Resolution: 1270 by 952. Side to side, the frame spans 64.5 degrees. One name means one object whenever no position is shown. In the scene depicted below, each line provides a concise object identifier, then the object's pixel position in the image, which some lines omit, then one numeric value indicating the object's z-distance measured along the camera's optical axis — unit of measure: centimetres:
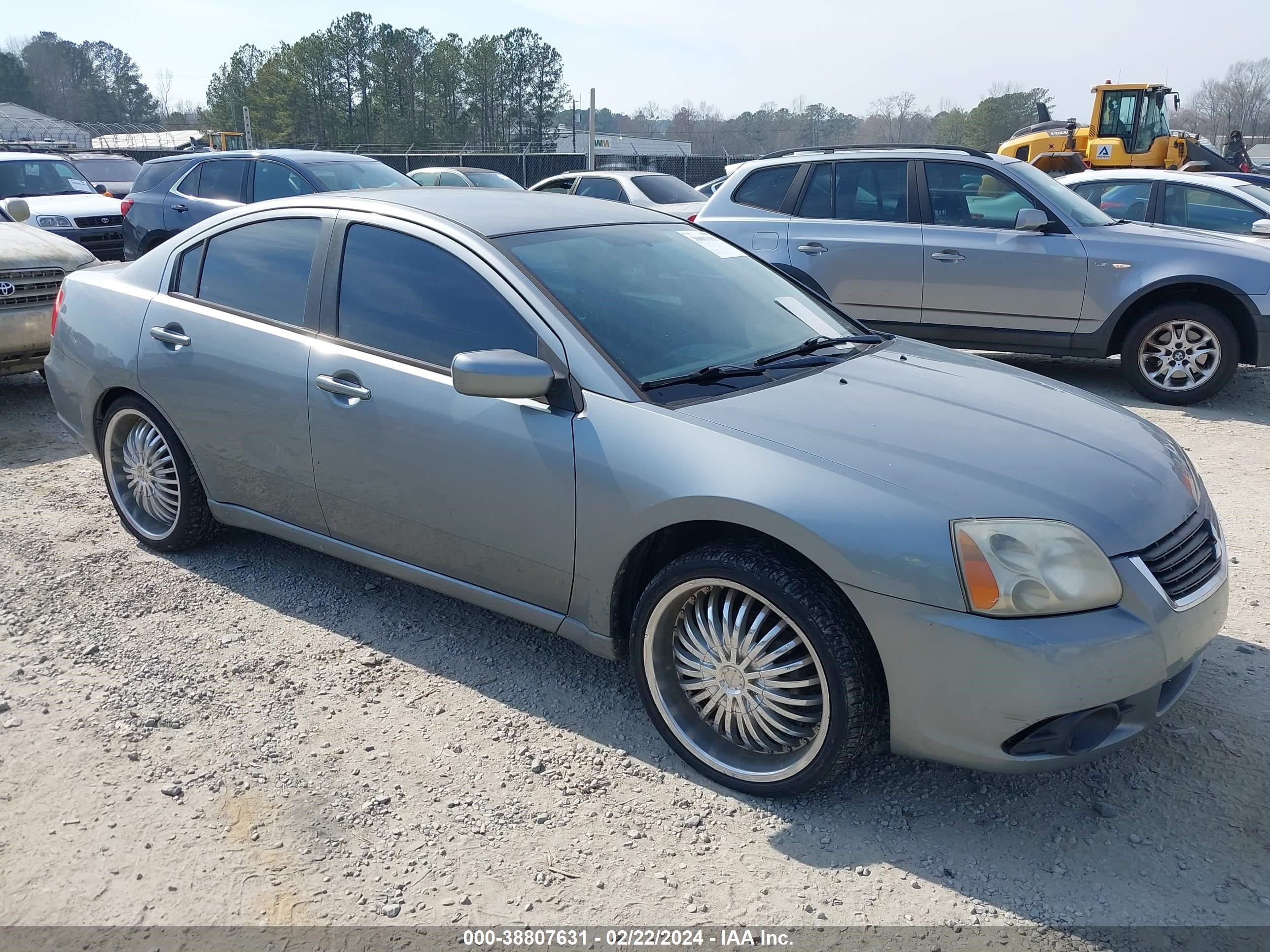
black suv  1009
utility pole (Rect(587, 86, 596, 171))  3062
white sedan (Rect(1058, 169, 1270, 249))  893
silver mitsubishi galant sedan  257
